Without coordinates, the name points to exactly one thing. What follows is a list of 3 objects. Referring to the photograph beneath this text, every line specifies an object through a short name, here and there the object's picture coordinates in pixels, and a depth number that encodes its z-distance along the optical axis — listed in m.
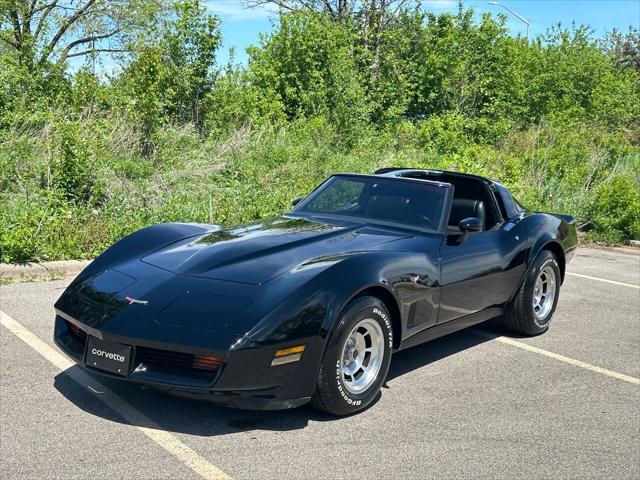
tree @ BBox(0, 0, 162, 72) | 23.31
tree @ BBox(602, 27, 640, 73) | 54.72
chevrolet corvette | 3.98
